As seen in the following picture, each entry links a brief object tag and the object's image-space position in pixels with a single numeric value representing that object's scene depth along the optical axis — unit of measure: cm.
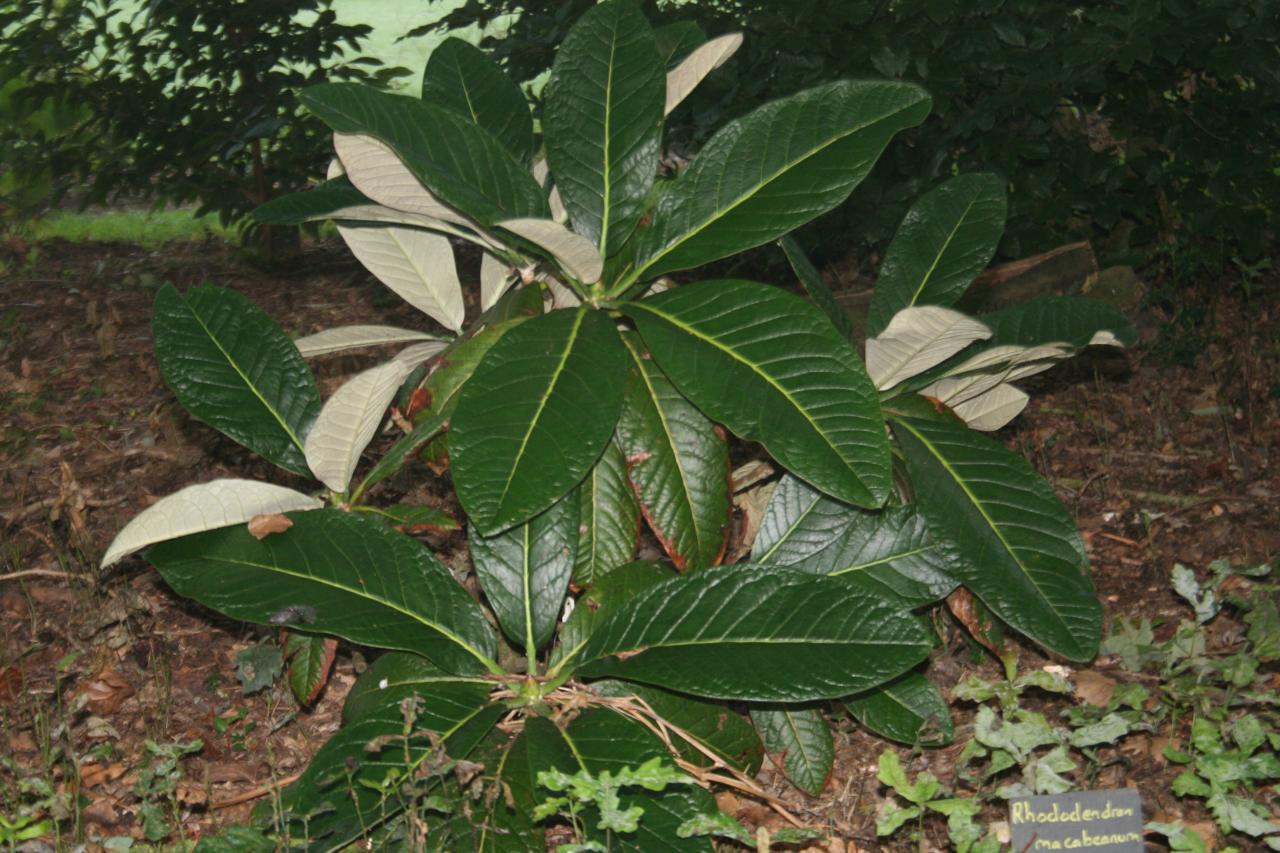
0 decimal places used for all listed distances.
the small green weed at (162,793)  193
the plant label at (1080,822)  178
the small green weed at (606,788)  163
